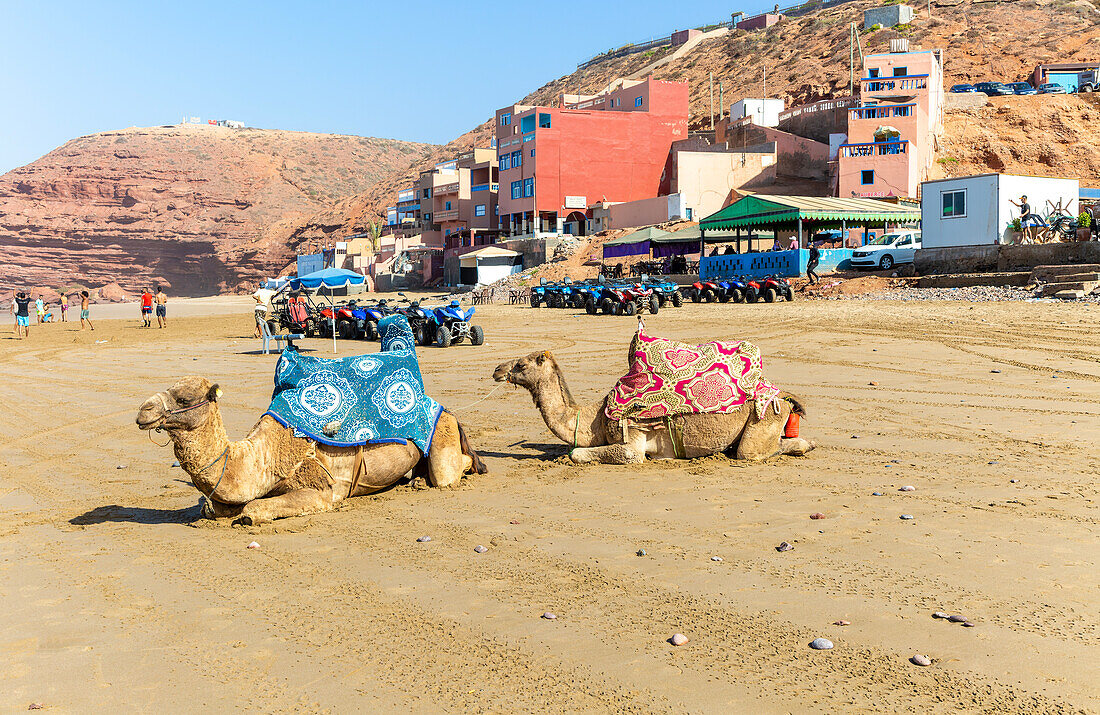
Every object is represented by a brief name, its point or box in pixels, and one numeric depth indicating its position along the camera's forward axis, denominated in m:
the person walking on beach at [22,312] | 32.09
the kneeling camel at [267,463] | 6.32
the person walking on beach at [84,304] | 36.56
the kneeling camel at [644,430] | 8.35
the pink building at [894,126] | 54.78
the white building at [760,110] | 74.25
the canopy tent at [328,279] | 27.10
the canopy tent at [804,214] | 36.38
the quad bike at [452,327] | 21.69
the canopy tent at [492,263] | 58.09
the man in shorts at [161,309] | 35.94
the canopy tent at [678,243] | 45.16
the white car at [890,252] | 35.69
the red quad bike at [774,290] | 31.78
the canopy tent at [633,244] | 47.28
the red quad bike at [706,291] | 33.38
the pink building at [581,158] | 66.38
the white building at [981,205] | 31.77
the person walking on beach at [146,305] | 35.95
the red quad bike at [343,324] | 27.20
